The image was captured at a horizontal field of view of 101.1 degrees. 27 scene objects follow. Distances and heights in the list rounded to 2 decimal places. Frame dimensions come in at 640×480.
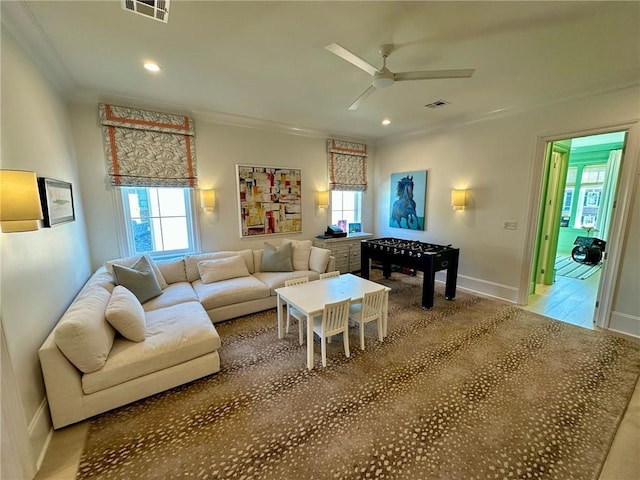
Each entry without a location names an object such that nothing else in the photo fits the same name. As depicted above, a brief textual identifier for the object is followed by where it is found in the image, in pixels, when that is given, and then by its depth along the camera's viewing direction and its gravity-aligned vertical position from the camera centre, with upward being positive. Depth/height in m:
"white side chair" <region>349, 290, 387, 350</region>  2.75 -1.16
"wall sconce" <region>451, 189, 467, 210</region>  4.27 +0.07
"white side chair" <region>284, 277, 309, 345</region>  2.77 -1.22
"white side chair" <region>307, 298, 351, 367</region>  2.46 -1.16
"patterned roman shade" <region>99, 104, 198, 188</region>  3.35 +0.72
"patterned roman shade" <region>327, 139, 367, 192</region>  5.26 +0.75
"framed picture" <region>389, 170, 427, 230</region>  5.03 +0.04
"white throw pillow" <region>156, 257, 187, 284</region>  3.62 -0.96
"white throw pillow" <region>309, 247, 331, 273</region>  4.23 -0.95
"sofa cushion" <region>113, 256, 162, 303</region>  2.94 -0.89
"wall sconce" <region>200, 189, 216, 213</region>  3.99 +0.03
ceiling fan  2.07 +1.08
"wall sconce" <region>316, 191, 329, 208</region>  5.16 +0.05
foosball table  3.71 -0.85
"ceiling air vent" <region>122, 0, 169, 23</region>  1.71 +1.28
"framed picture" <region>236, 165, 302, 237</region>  4.41 +0.04
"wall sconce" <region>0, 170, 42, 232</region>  1.44 +0.00
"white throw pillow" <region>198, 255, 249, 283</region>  3.69 -0.97
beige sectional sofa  1.79 -1.15
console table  5.05 -0.93
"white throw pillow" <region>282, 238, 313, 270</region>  4.34 -0.87
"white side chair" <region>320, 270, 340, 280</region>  3.45 -0.96
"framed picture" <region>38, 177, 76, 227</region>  2.12 +0.00
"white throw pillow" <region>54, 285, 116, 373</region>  1.76 -0.94
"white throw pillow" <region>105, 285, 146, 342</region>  2.11 -0.95
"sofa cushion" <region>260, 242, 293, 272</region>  4.17 -0.92
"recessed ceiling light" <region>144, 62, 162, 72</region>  2.55 +1.31
